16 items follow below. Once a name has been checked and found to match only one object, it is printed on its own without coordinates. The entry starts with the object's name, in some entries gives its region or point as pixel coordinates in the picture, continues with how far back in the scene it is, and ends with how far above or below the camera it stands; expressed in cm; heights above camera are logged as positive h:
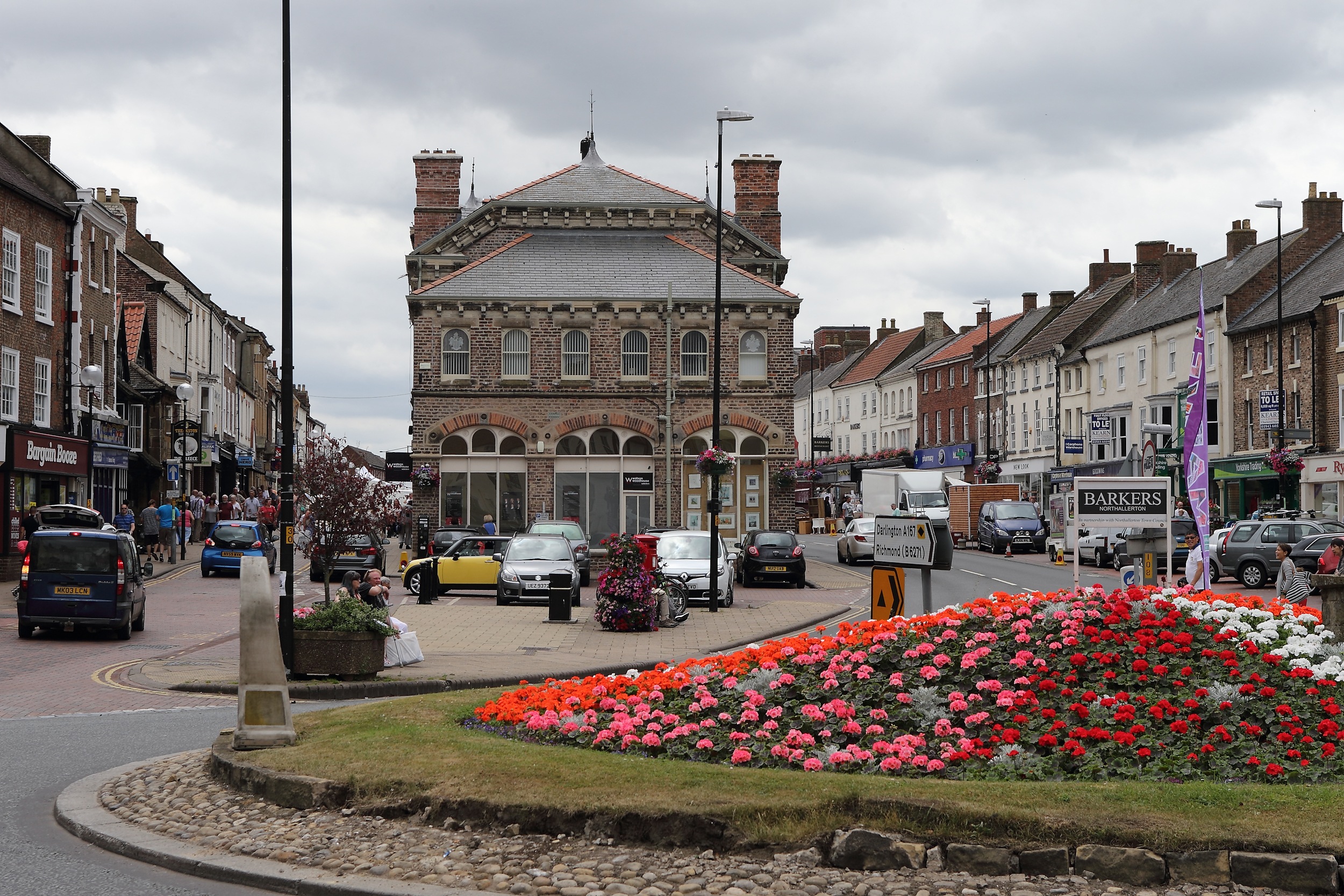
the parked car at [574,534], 3681 -87
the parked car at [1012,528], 5447 -114
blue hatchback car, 3825 -113
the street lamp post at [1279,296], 4384 +635
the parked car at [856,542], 4638 -142
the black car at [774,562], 3816 -167
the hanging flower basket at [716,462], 3397 +89
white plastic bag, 1850 -193
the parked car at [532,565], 3077 -140
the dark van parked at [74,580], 2238 -121
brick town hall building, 4931 +362
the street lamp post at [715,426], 2959 +163
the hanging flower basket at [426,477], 4816 +81
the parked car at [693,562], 3166 -140
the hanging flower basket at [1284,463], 4659 +109
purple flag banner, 2125 +68
